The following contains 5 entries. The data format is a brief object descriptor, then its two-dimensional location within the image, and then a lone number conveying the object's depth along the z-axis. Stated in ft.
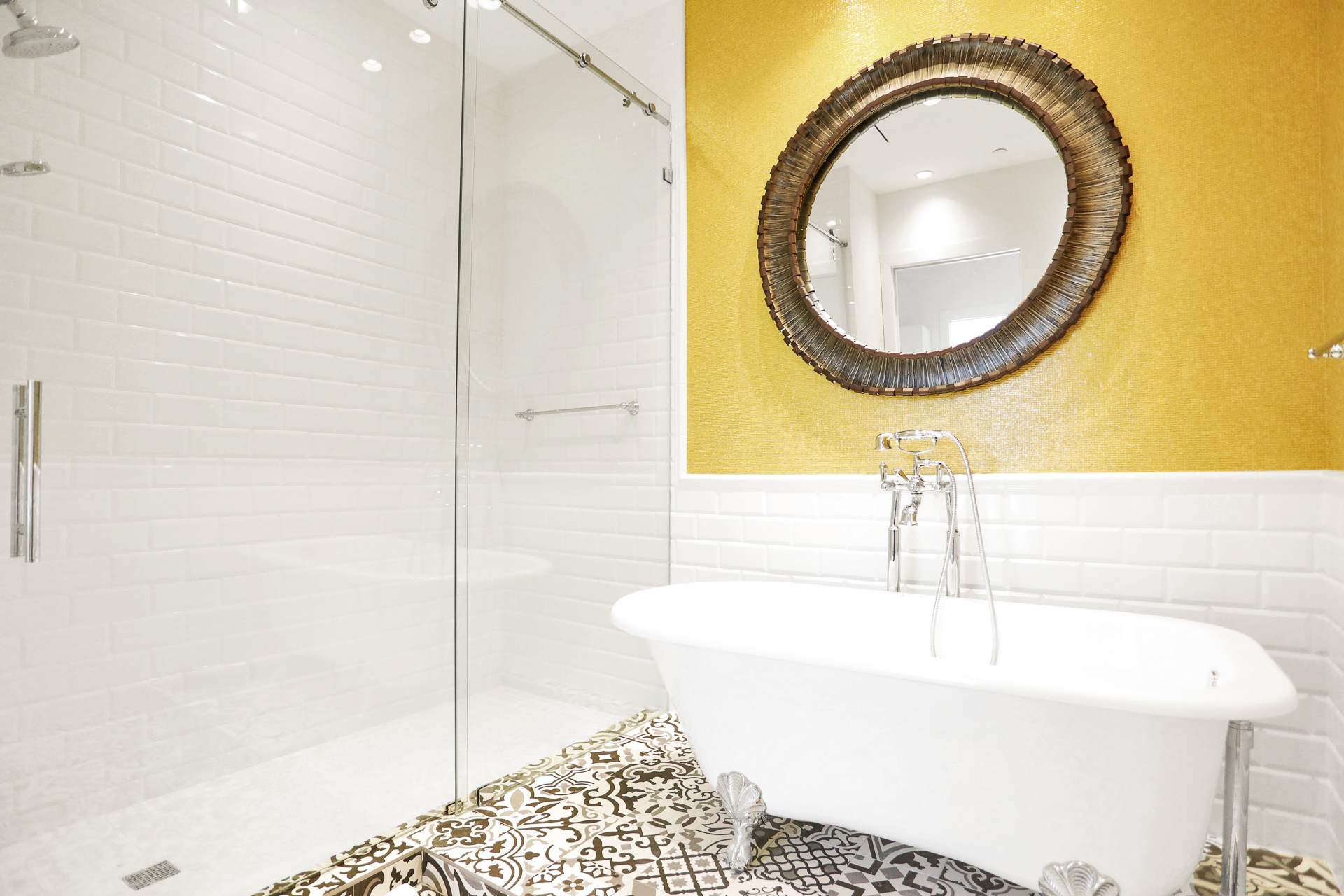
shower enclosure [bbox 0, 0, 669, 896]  4.65
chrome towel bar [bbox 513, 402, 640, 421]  7.31
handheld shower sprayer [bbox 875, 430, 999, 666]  6.95
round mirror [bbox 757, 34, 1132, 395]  6.79
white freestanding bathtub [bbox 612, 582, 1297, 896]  4.17
